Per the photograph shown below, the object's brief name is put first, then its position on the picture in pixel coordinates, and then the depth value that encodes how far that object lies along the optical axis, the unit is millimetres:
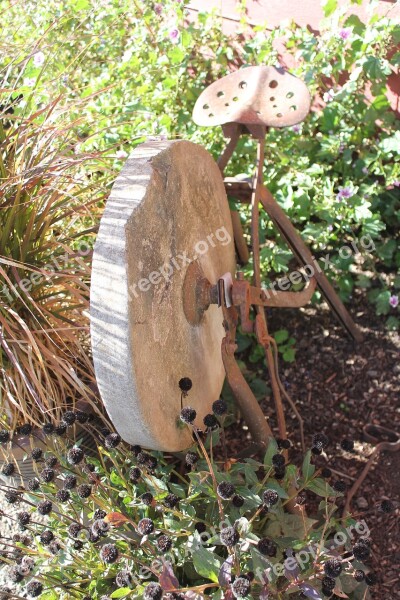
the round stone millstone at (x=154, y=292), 1435
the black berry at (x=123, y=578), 1484
